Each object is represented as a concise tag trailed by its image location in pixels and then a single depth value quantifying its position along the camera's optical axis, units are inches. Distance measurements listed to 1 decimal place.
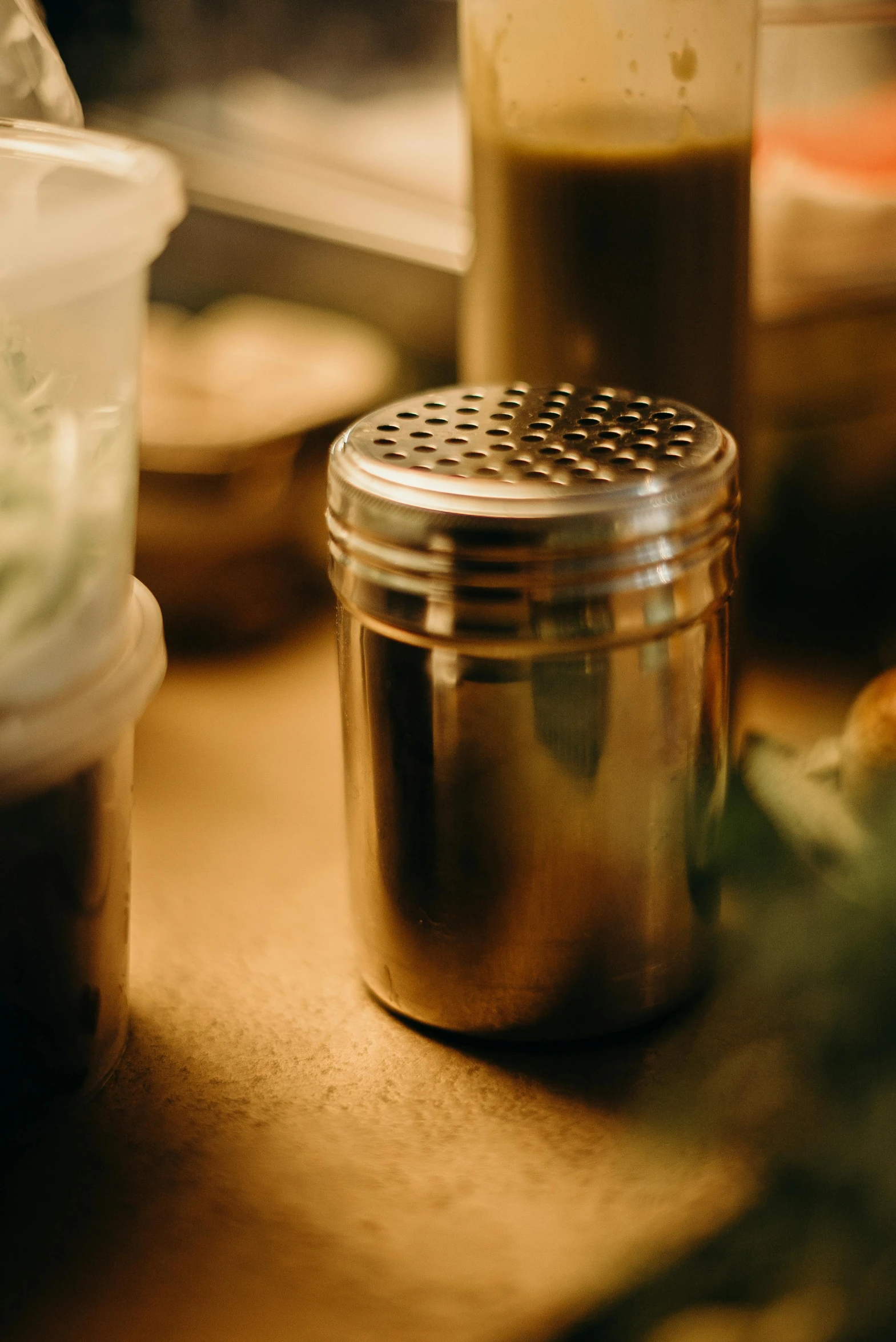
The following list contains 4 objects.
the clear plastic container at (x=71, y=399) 16.5
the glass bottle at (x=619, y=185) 20.7
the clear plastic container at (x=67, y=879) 16.9
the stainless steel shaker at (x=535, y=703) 17.2
